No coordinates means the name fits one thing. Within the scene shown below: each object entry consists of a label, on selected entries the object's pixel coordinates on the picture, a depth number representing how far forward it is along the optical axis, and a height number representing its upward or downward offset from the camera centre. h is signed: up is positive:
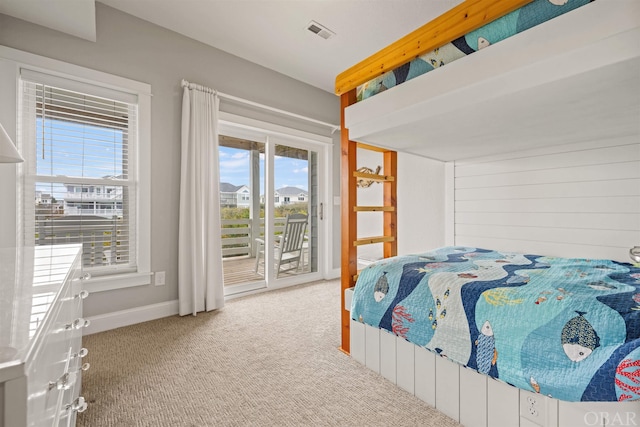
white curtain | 2.64 +0.05
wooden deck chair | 3.55 -0.38
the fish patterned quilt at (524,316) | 0.89 -0.39
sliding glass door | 3.23 +0.06
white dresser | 0.41 -0.22
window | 2.08 +0.31
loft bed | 0.94 +0.47
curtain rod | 2.69 +1.18
